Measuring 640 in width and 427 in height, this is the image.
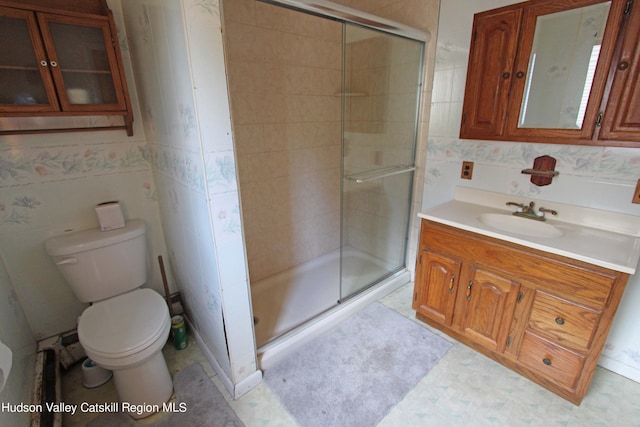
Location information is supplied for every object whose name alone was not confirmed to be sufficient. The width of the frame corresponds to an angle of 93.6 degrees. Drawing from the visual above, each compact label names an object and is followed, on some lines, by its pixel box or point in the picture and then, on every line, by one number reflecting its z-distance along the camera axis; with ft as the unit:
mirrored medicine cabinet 4.44
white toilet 4.38
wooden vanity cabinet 4.26
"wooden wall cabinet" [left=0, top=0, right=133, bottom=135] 4.06
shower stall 6.46
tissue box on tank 5.23
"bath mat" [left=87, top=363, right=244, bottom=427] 4.59
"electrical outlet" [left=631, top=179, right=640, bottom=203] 4.60
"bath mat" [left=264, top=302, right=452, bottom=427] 4.76
